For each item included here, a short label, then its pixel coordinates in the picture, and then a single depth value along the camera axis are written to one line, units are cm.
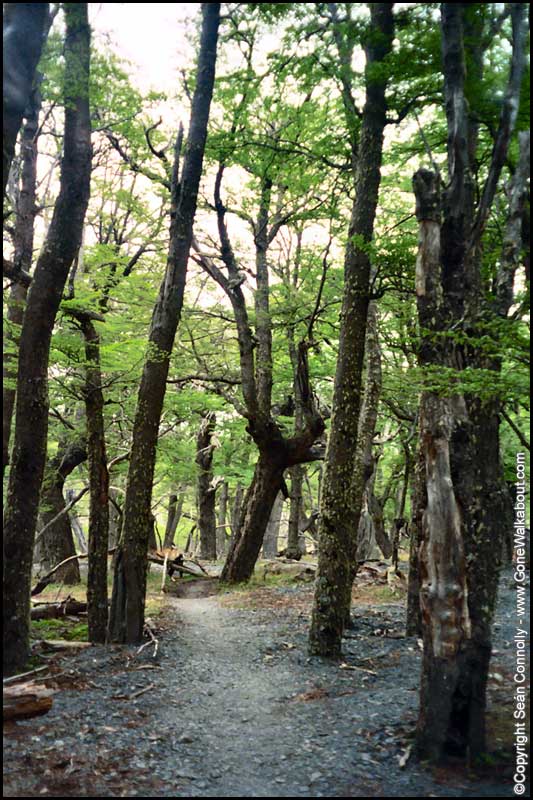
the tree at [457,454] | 417
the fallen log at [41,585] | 1187
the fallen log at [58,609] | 1108
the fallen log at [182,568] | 1739
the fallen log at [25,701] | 498
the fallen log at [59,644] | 811
